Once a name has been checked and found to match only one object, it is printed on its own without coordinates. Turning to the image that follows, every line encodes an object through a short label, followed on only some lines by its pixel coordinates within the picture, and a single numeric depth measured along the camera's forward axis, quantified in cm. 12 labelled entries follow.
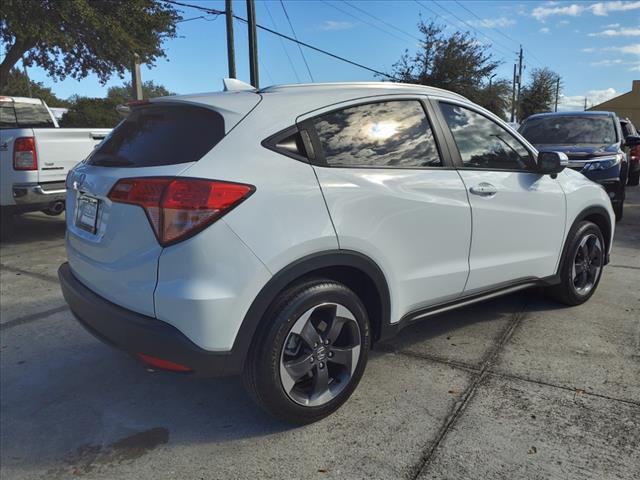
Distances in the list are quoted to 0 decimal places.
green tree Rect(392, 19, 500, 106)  3155
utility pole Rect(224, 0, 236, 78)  1753
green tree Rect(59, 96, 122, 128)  1845
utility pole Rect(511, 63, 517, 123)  4198
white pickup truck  656
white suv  232
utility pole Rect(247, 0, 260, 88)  1698
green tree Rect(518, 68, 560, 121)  4753
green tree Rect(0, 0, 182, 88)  1517
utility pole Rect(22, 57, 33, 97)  4442
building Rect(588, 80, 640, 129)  5836
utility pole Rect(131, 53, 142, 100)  1902
